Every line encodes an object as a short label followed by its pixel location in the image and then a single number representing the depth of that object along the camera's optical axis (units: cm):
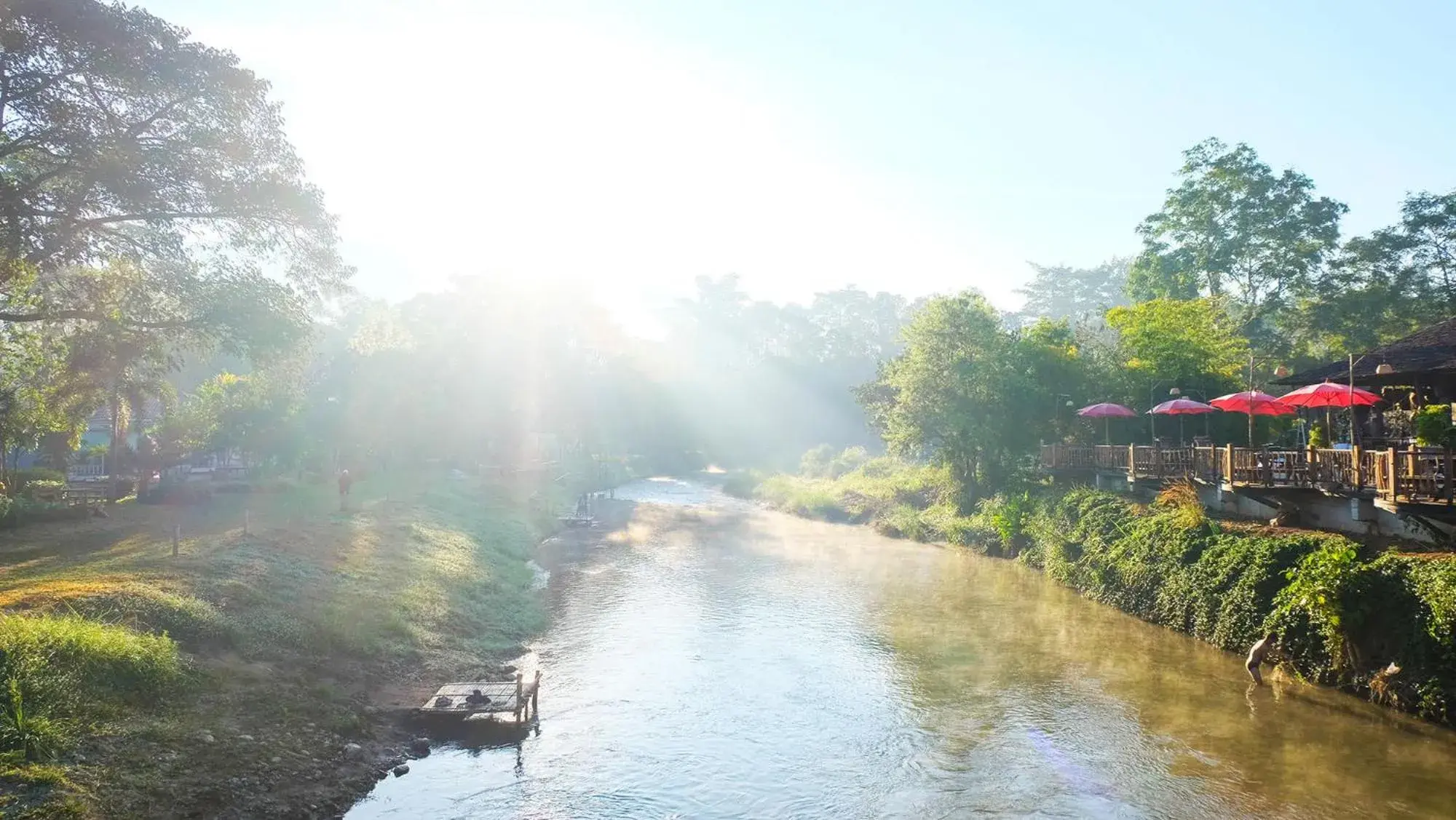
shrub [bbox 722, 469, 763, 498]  6700
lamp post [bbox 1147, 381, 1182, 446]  3459
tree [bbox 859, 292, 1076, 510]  4044
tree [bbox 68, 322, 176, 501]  2256
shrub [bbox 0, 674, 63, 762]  1002
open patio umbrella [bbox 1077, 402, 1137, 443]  3322
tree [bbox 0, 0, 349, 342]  1762
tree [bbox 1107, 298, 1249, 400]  3703
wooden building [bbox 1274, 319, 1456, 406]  2425
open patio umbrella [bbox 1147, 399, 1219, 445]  2881
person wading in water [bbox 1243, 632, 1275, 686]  1772
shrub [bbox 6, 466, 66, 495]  2923
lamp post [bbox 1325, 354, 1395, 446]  1953
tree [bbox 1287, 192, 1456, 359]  4344
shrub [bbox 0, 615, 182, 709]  1130
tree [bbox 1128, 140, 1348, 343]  5069
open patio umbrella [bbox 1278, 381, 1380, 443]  2089
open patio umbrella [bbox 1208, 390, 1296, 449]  2523
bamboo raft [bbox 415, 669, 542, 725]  1527
